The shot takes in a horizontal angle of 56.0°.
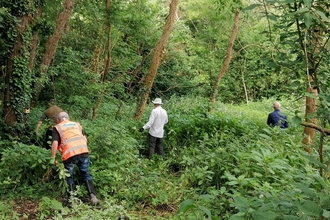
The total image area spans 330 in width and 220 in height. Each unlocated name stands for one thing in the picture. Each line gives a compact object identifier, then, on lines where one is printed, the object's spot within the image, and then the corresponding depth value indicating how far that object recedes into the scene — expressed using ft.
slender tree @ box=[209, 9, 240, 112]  44.73
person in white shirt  27.50
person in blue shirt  28.84
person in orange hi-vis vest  17.19
